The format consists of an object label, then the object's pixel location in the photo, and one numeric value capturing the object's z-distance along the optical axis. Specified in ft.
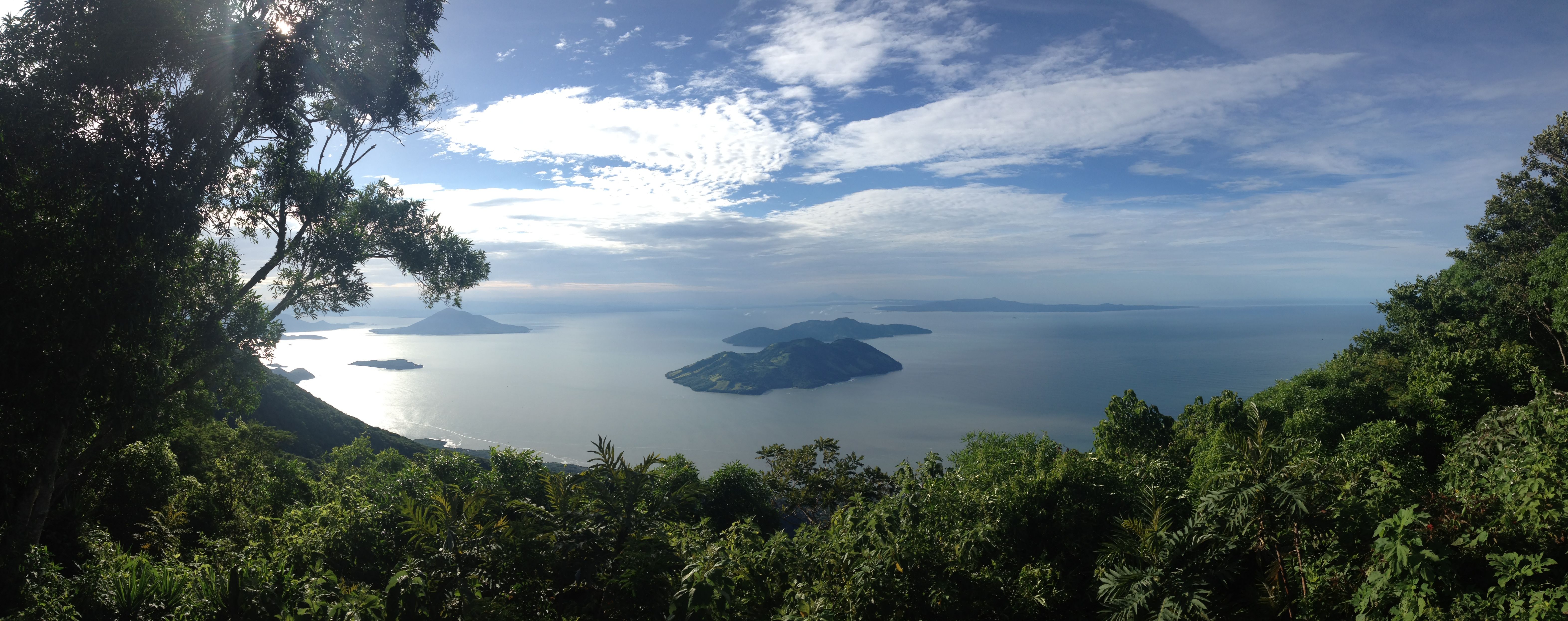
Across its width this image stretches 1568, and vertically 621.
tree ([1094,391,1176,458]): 45.96
